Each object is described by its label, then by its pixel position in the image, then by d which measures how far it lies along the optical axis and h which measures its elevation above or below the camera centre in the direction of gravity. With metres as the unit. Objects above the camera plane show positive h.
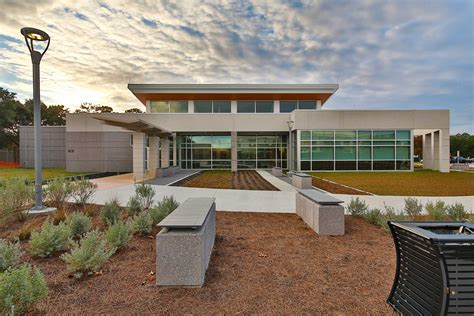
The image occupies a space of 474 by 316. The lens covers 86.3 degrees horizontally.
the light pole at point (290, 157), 30.95 -0.06
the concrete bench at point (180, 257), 3.68 -1.47
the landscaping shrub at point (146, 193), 8.63 -1.26
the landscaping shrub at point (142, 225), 5.92 -1.62
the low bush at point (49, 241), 4.63 -1.58
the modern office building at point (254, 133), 28.20 +2.74
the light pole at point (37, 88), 7.87 +2.26
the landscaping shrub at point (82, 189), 8.42 -1.08
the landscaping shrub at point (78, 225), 5.74 -1.55
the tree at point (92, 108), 65.56 +12.88
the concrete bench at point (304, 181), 14.76 -1.49
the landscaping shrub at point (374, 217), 7.34 -1.79
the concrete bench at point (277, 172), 24.73 -1.54
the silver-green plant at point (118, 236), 4.96 -1.57
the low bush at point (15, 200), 6.55 -1.22
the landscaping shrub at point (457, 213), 7.34 -1.66
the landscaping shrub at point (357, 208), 8.20 -1.70
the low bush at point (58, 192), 8.21 -1.15
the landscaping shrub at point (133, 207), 7.69 -1.58
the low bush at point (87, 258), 3.88 -1.58
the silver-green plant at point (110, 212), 6.83 -1.54
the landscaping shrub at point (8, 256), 3.88 -1.56
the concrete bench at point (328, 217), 6.36 -1.53
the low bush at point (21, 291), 2.73 -1.51
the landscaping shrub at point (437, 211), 7.18 -1.60
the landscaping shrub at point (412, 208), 7.86 -1.62
